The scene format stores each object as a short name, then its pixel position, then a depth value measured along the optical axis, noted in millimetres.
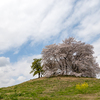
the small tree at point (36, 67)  40888
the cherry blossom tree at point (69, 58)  33312
